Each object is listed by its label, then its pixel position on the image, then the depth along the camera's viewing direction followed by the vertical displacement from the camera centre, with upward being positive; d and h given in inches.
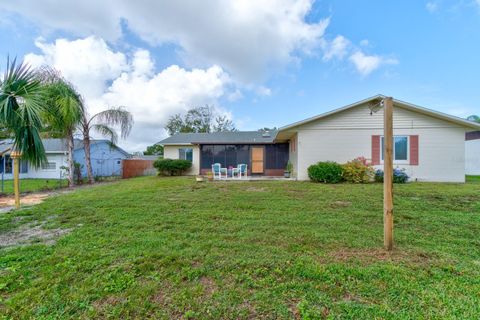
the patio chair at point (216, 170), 535.2 -18.9
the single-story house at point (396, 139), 401.4 +46.2
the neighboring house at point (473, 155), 619.5 +23.2
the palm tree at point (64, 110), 418.0 +102.9
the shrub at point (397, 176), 395.5 -23.8
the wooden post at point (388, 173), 123.0 -5.8
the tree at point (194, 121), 1370.6 +261.9
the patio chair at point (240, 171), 530.3 -20.7
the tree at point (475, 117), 1118.7 +242.0
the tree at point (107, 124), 519.4 +93.0
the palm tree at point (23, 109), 167.0 +41.0
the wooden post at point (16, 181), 249.0 -21.8
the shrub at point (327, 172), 396.5 -17.0
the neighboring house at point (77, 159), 692.3 +10.6
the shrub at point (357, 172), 399.9 -17.1
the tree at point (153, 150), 1851.5 +106.9
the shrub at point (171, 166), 609.9 -10.0
